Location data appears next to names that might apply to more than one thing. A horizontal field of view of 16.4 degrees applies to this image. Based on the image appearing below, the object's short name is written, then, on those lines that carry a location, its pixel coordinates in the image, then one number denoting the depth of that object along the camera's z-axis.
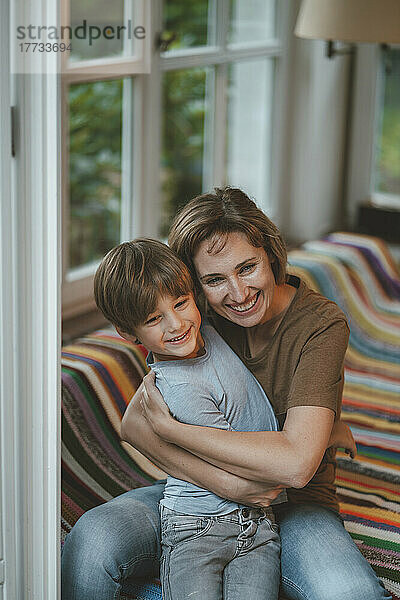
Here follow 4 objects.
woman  2.11
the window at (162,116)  3.17
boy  2.10
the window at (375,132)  4.53
